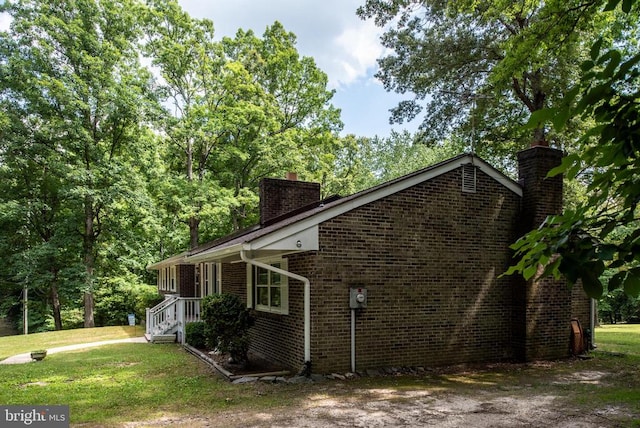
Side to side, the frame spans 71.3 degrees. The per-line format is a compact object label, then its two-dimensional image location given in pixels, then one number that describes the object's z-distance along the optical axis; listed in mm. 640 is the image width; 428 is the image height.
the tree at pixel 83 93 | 20641
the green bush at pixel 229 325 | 9570
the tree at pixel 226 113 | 23609
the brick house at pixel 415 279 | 8766
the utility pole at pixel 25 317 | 25845
